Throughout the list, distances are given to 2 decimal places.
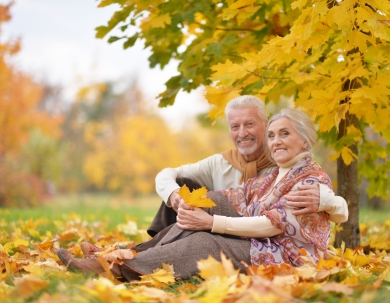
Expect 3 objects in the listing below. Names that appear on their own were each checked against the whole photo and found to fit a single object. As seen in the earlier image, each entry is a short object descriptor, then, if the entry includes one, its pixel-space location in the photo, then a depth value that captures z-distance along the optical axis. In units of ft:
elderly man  10.57
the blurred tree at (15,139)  40.16
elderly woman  8.48
